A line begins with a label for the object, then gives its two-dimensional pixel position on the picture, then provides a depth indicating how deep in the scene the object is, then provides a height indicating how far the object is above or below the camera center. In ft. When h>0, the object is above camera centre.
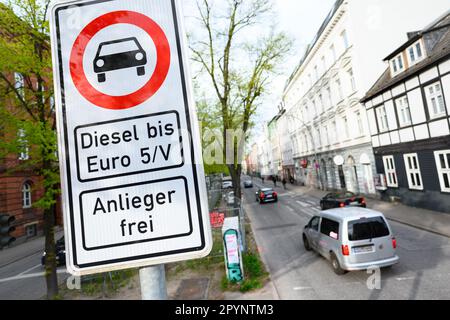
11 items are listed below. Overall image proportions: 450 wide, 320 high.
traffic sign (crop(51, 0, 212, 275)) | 4.03 +0.82
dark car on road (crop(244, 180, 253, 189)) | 157.38 -6.46
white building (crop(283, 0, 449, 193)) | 68.95 +27.18
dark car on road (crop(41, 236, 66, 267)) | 40.84 -9.00
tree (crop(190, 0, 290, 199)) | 47.73 +17.10
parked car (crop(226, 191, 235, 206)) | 72.38 -6.30
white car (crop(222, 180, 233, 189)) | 143.66 -4.10
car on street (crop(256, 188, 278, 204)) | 83.25 -7.57
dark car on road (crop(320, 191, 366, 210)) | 51.37 -7.30
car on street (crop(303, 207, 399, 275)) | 25.22 -7.83
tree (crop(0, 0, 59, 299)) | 23.95 +9.83
